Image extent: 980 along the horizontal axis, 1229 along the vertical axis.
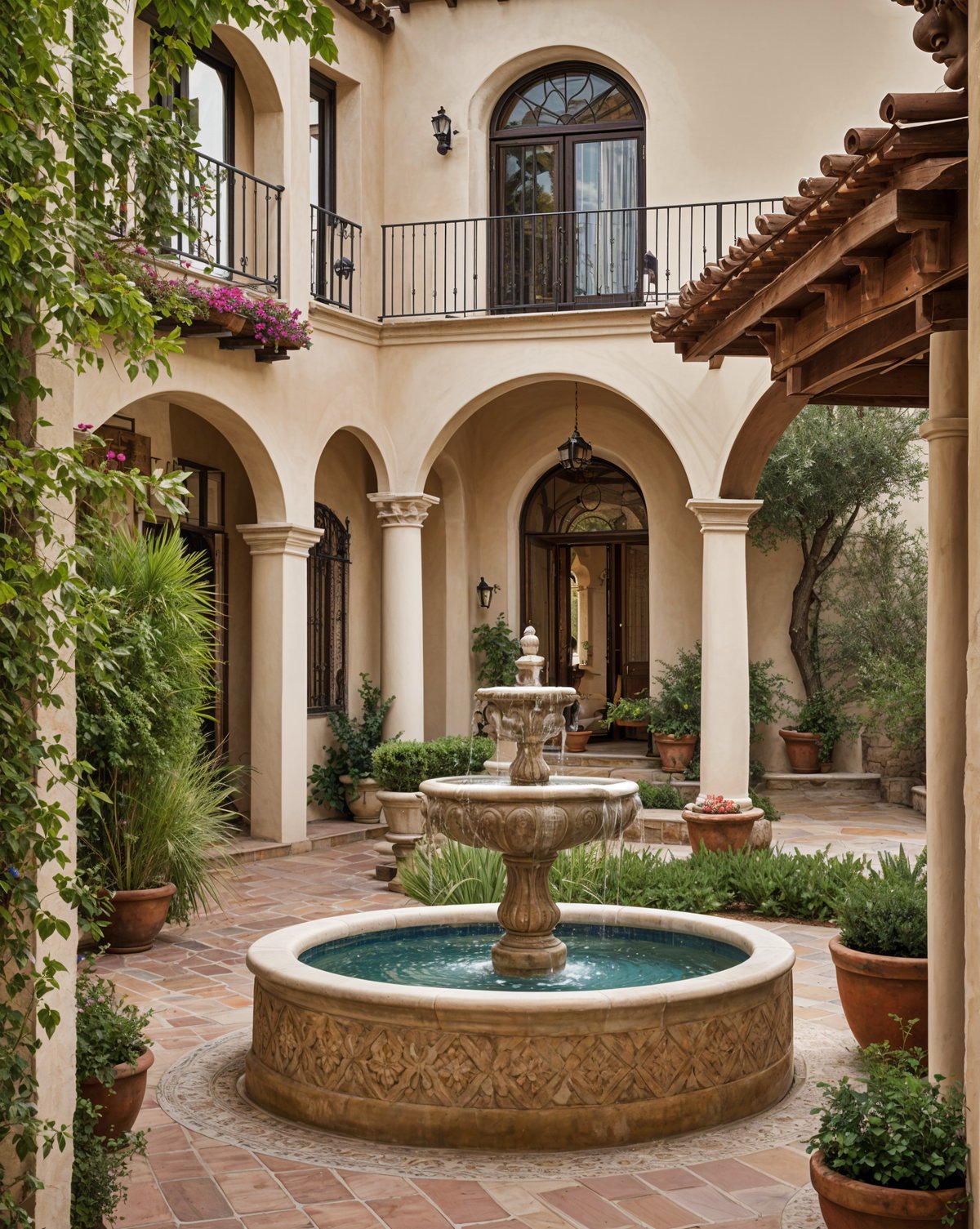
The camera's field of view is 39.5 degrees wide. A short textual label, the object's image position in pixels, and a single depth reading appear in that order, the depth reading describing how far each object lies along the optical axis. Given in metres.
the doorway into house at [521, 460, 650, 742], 17.17
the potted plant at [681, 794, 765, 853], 11.62
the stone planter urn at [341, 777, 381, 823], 14.15
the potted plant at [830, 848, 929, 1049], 5.84
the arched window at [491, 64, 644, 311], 14.53
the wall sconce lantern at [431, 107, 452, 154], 14.16
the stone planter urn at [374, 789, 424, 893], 11.16
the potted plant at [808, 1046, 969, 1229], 3.76
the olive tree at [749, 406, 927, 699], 15.20
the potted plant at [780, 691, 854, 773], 15.55
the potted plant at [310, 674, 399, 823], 14.09
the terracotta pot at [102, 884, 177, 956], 8.59
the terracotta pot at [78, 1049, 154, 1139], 4.74
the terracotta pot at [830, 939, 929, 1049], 5.82
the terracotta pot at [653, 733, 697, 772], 14.93
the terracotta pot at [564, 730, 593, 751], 16.38
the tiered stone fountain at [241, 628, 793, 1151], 5.16
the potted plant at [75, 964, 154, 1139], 4.71
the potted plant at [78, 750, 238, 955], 8.63
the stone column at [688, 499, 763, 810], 12.91
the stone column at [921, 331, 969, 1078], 4.57
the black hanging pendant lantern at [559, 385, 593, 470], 14.28
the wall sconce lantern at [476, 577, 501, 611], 16.36
